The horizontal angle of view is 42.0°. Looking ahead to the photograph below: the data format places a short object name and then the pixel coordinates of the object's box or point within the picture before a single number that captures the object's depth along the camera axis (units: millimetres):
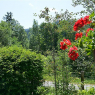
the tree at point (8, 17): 36812
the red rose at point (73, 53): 2214
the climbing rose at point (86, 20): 1919
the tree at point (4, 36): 23136
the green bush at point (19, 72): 3889
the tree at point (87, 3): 5039
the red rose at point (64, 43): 2739
